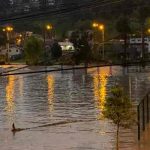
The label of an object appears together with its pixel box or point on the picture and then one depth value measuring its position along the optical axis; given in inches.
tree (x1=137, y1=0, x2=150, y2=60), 4576.8
